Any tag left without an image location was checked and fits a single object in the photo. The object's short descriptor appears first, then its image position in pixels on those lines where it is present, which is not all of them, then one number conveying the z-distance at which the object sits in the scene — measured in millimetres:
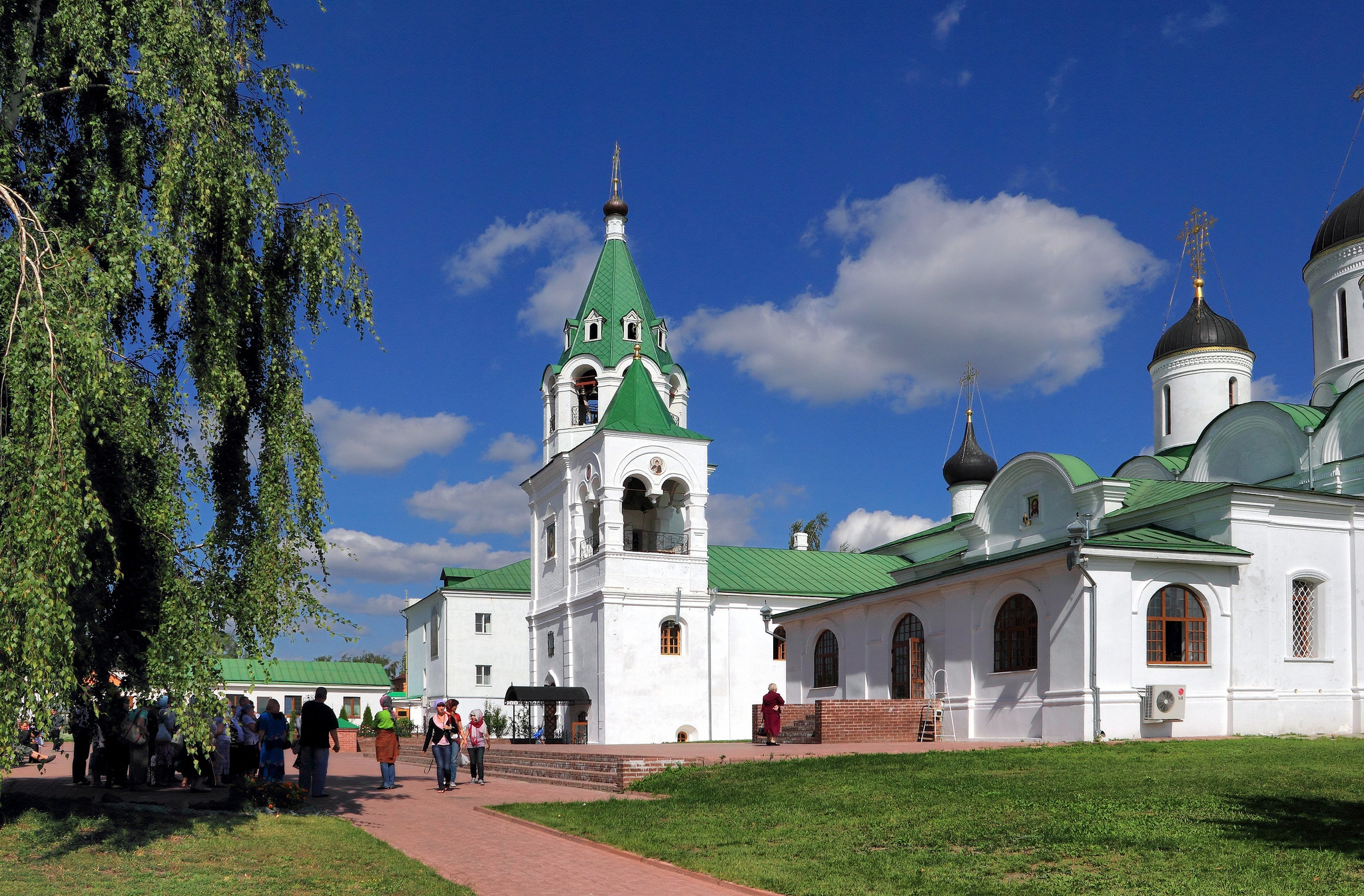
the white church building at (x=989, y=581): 20984
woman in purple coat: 24328
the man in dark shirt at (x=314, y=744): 15125
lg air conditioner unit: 20141
